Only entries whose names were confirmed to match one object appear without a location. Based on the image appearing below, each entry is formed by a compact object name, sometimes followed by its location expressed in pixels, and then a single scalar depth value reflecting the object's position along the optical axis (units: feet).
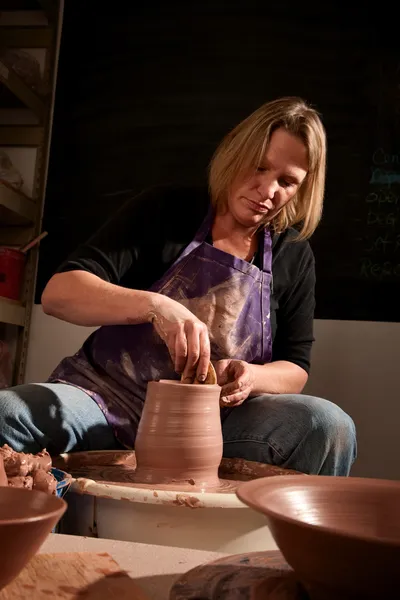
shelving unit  9.27
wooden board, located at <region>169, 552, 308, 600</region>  1.80
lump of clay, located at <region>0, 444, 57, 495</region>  3.11
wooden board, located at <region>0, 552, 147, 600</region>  1.87
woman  4.68
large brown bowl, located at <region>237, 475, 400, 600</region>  1.57
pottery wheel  4.21
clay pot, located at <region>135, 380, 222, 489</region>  4.01
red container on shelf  8.82
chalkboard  8.78
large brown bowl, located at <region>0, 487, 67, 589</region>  1.58
